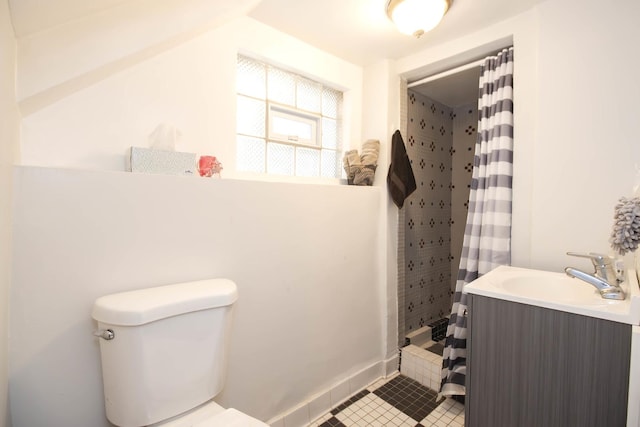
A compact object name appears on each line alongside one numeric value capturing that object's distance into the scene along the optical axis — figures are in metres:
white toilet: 0.89
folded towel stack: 1.91
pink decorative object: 1.28
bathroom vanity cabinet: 0.93
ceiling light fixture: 1.34
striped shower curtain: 1.60
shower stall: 2.25
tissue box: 1.09
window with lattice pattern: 1.62
